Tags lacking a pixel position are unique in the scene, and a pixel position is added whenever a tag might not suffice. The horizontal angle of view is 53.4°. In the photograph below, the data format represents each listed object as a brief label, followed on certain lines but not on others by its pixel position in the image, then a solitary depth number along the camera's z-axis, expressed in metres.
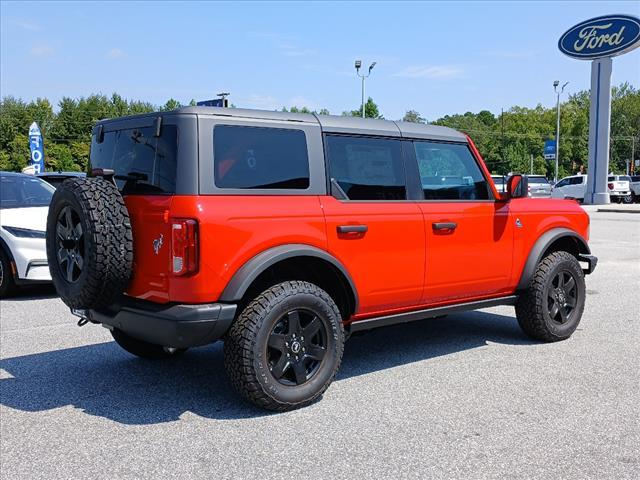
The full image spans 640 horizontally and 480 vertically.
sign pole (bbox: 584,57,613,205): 34.84
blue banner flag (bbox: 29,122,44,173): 25.34
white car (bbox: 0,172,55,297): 7.82
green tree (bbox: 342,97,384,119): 68.88
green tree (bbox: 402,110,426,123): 89.56
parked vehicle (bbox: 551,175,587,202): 38.28
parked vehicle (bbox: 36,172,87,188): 9.99
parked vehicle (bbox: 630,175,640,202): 40.08
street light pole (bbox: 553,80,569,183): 63.44
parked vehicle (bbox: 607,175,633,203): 38.34
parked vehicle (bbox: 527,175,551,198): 32.03
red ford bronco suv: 3.79
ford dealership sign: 32.88
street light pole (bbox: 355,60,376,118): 43.95
